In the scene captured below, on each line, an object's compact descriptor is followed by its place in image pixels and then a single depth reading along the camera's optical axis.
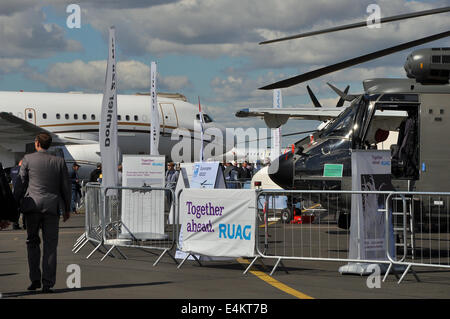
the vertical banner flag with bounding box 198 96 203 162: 32.46
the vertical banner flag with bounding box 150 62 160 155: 27.83
